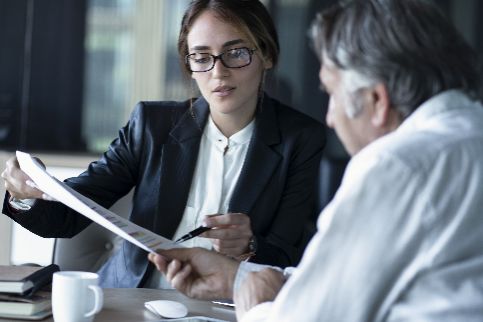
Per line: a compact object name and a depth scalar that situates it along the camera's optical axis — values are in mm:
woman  3087
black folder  2384
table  2452
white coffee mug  2333
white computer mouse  2456
